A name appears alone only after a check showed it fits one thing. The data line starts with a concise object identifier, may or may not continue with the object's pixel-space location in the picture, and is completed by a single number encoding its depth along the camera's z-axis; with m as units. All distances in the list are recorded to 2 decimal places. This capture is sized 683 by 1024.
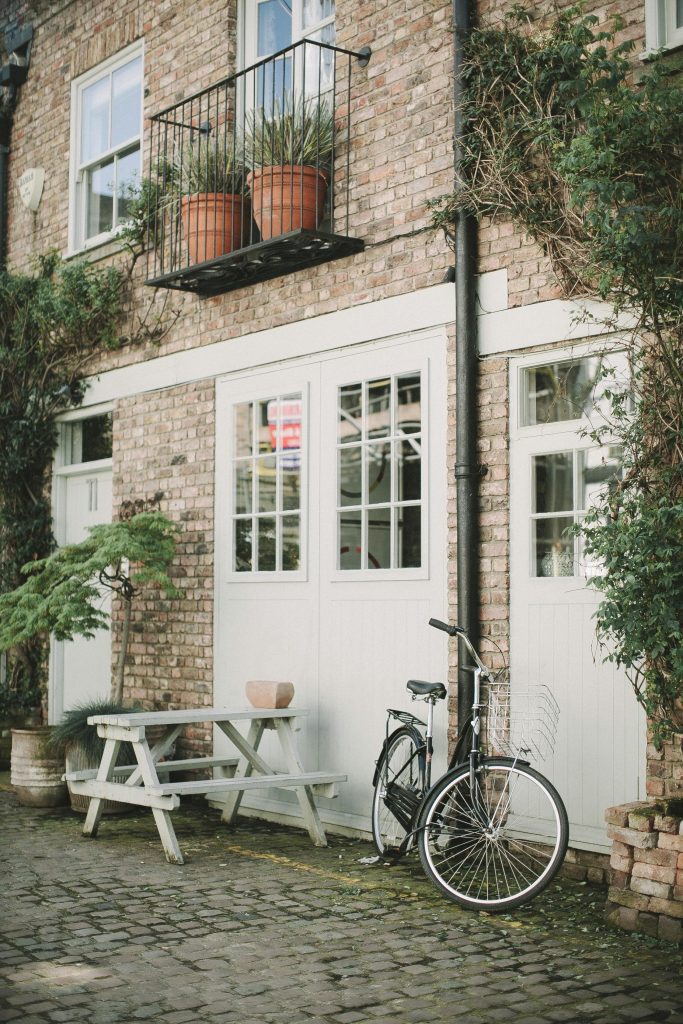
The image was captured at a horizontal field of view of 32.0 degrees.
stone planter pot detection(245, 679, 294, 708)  7.16
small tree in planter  7.95
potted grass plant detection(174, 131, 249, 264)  8.09
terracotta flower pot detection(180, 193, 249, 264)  8.08
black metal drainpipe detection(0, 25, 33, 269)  11.27
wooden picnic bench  6.53
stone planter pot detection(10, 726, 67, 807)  8.20
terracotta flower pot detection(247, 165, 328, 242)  7.51
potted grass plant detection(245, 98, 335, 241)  7.52
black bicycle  5.46
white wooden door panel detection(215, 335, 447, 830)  6.79
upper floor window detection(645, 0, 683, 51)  5.78
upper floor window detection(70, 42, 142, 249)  9.90
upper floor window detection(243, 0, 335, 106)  7.91
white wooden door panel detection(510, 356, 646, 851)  5.73
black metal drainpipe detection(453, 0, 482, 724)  6.38
